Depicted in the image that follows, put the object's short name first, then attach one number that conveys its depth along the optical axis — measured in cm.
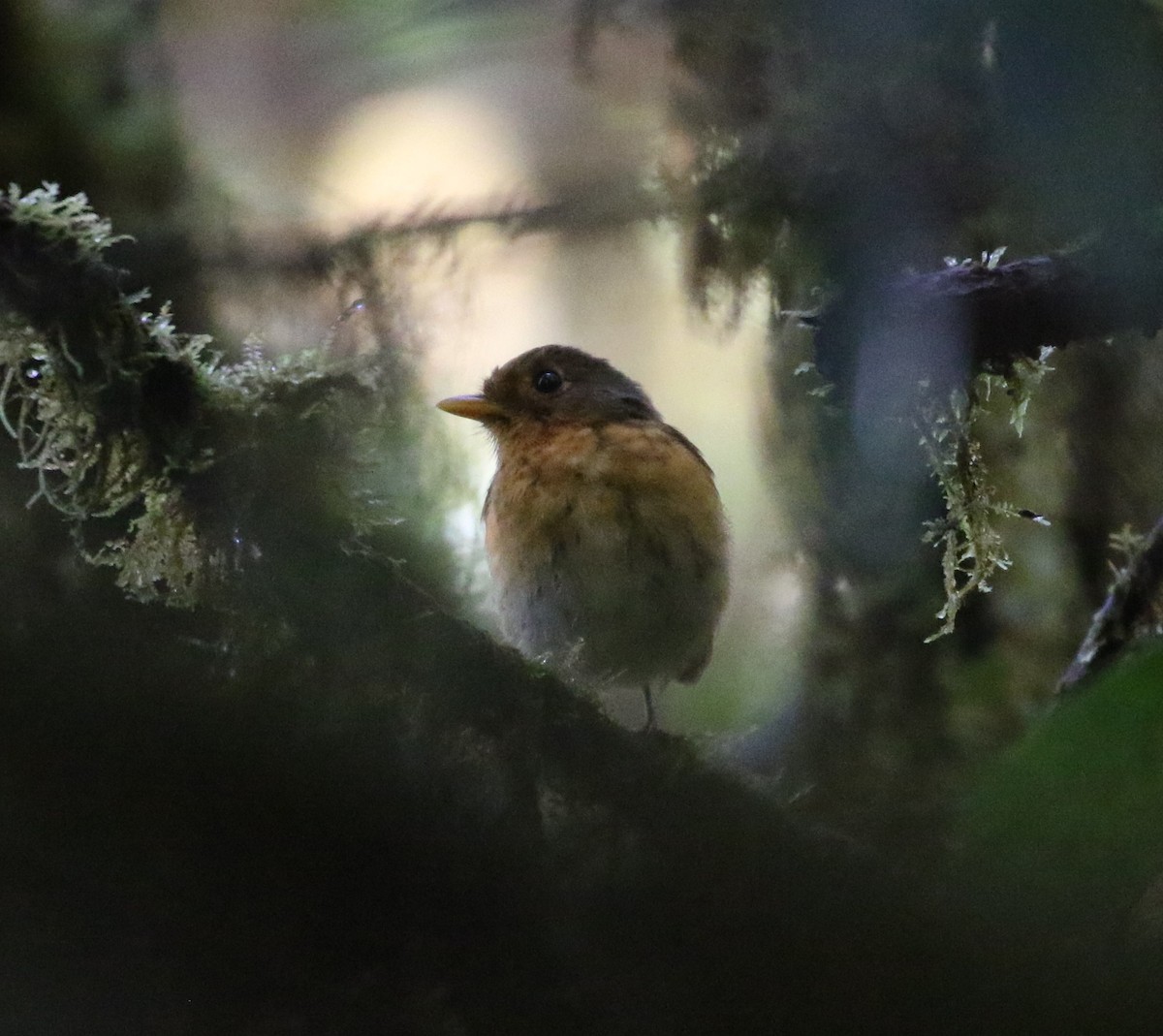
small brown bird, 654
